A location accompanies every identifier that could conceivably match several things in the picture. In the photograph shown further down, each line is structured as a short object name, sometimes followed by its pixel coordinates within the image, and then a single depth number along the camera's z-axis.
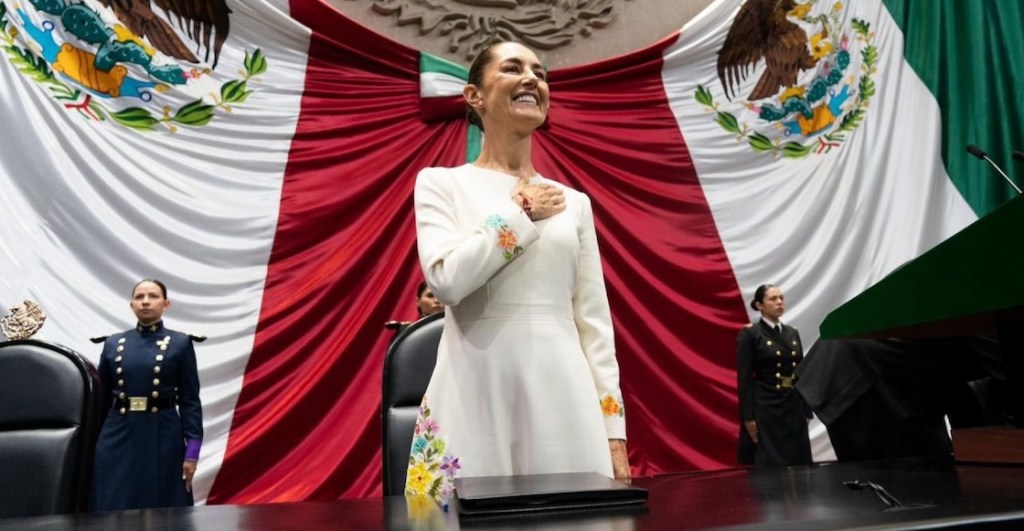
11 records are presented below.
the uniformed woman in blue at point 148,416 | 3.02
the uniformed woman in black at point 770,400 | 4.06
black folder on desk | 0.57
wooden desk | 0.48
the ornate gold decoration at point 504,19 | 4.40
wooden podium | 0.73
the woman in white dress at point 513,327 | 1.06
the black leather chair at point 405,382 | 1.36
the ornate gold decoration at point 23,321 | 3.15
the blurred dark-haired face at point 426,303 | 3.53
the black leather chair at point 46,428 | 1.12
